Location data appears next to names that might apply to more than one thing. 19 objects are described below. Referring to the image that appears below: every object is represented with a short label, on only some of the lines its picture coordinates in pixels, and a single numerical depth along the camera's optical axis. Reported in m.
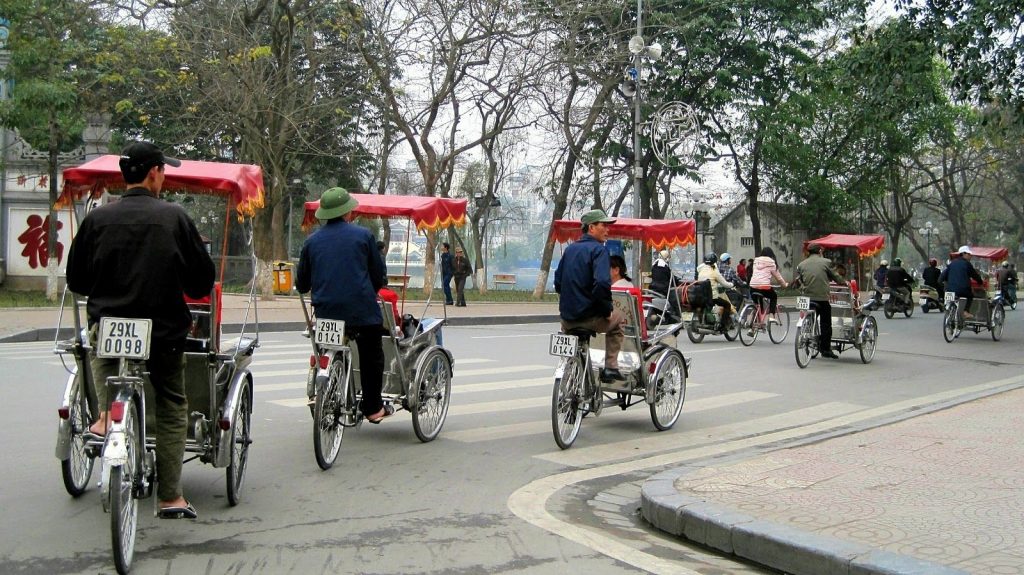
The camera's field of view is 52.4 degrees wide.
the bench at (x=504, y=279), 53.40
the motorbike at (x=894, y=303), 29.75
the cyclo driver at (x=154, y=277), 4.88
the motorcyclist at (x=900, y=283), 29.84
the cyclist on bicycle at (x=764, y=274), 18.88
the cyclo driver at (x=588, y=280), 8.14
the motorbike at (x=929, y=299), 32.62
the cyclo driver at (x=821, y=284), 15.19
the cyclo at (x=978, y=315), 20.17
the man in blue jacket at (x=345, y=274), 7.20
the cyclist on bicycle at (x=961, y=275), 19.92
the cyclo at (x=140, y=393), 4.52
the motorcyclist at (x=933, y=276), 31.86
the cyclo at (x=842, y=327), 15.05
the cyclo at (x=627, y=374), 7.99
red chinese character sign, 32.44
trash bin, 32.62
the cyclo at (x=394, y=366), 6.89
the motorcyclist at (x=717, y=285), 18.61
